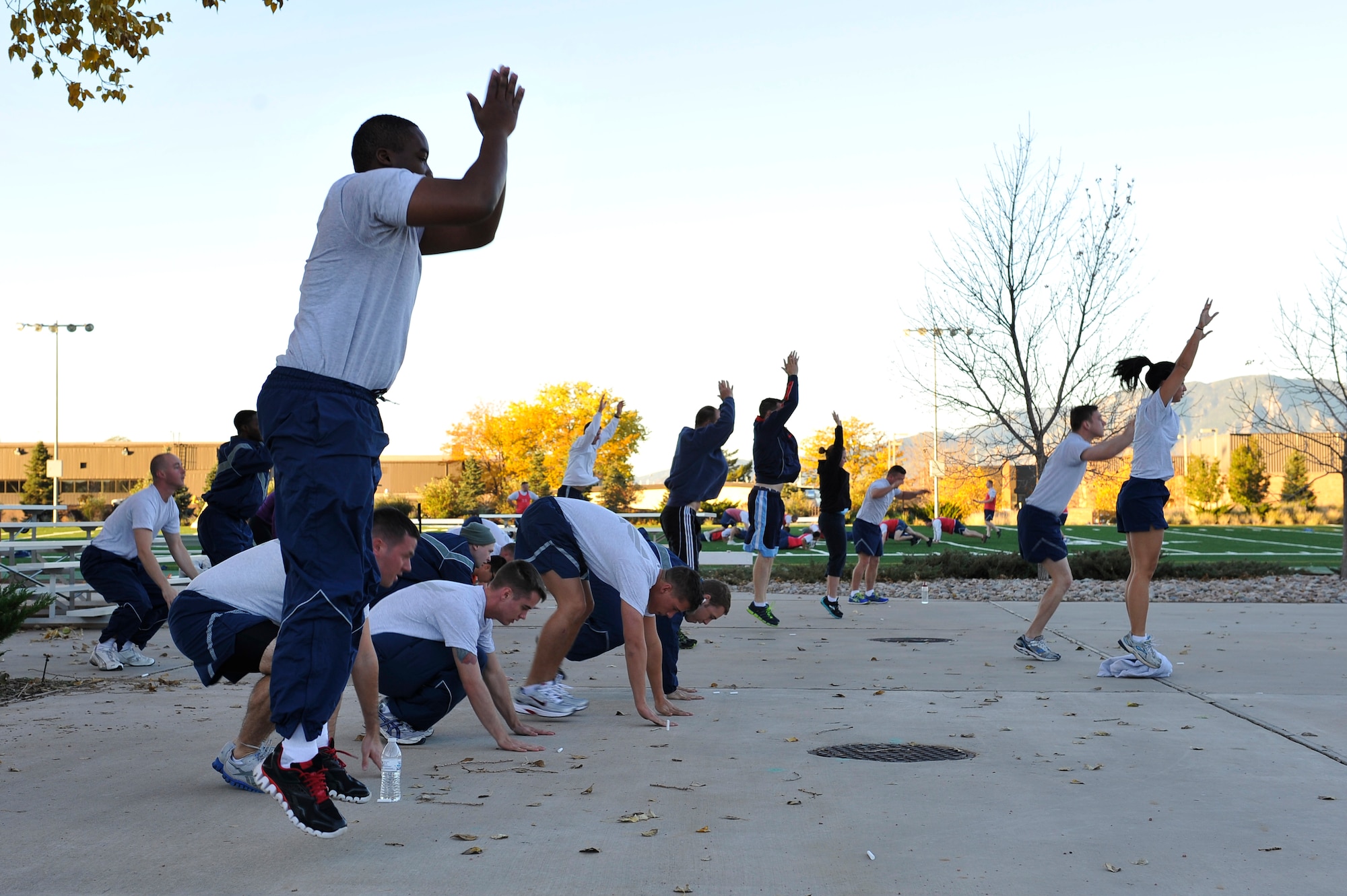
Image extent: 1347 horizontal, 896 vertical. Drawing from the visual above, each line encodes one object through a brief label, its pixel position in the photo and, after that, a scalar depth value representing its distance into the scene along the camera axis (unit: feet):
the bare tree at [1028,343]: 53.78
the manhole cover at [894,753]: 14.78
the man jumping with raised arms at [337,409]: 9.30
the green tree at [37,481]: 198.80
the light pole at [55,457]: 133.51
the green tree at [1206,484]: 163.84
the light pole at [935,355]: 55.52
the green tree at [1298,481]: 132.37
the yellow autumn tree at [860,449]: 200.34
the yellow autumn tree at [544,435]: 210.79
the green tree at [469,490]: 178.19
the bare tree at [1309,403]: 52.21
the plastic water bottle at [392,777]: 12.43
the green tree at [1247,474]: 165.37
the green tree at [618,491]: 190.39
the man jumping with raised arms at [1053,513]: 25.48
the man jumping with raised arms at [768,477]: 34.83
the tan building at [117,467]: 247.29
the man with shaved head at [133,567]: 24.99
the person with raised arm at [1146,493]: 22.94
